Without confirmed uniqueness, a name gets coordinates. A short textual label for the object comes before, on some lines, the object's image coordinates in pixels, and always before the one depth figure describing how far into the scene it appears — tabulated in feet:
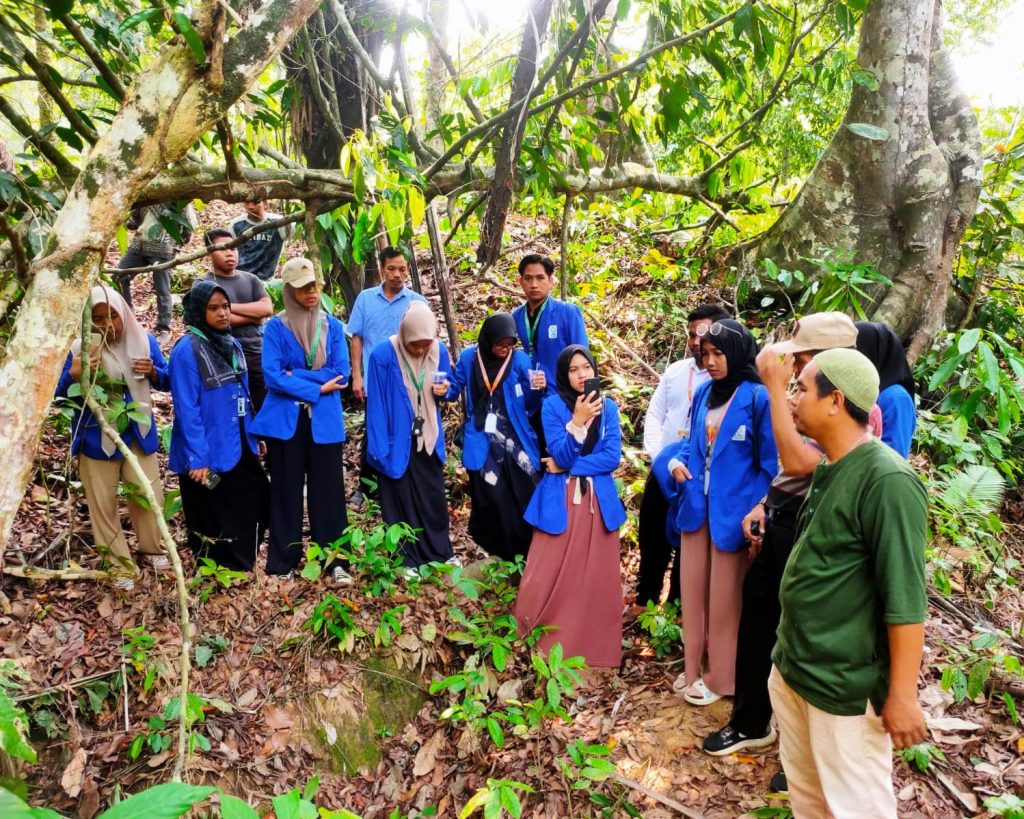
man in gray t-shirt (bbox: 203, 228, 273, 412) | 17.79
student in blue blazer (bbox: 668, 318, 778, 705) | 11.44
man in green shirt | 6.63
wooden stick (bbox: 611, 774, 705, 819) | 10.29
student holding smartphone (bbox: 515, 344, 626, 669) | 13.21
